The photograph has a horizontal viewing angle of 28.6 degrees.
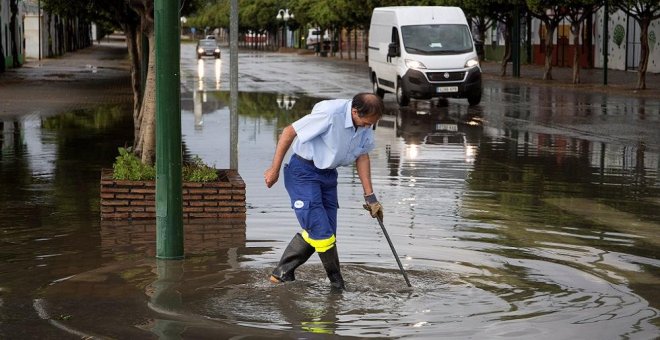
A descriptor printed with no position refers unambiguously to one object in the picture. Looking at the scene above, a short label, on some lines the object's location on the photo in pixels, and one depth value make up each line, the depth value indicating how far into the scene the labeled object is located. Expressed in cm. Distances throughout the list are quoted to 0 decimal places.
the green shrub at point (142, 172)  1178
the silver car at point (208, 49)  7581
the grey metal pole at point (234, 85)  1316
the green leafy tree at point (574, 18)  4003
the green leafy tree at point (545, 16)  4090
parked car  10289
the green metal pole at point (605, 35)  3859
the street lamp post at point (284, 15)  10177
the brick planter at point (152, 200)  1156
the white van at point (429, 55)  2955
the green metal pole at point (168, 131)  945
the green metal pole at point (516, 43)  4794
